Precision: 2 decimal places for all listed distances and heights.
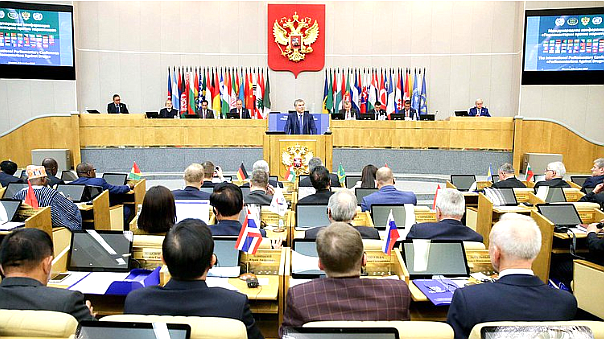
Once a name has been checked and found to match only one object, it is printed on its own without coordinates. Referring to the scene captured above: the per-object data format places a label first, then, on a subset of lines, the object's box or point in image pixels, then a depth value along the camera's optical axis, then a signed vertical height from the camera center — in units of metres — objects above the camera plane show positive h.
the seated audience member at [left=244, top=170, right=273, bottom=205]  5.54 -0.81
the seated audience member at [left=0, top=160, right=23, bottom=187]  6.96 -0.82
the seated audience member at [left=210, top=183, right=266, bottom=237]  3.71 -0.68
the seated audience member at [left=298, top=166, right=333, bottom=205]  5.29 -0.71
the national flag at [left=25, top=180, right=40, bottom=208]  4.99 -0.83
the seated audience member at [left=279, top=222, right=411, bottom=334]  2.21 -0.78
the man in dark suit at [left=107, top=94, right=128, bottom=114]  12.48 +0.29
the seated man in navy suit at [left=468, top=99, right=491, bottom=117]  12.20 +0.32
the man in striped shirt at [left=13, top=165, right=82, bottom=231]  5.28 -0.93
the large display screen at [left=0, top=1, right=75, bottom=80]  12.89 +2.00
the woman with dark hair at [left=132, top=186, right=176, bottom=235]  4.07 -0.77
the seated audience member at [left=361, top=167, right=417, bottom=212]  5.38 -0.81
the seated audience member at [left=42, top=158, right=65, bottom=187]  7.04 -0.76
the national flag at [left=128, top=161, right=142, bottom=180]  7.45 -0.85
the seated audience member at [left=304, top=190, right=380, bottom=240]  3.79 -0.66
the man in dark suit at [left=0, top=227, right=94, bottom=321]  2.18 -0.76
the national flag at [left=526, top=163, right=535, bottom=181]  8.28 -0.86
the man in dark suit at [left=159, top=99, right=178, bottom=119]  12.28 +0.16
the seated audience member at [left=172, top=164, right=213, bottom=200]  5.34 -0.74
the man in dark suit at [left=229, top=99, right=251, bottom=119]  12.40 +0.22
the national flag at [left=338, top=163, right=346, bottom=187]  7.62 -0.83
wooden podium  9.04 -0.51
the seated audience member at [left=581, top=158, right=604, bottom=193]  7.18 -0.73
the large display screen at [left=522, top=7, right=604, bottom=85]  12.91 +2.10
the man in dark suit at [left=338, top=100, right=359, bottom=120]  12.36 +0.27
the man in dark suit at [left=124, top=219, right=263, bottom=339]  2.11 -0.75
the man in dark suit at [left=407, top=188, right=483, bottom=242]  3.82 -0.79
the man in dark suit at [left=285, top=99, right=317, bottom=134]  9.94 -0.04
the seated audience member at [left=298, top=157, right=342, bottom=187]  6.83 -0.89
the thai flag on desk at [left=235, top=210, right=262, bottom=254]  3.36 -0.82
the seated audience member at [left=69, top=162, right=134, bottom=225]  6.91 -0.92
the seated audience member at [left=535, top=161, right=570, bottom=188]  7.08 -0.72
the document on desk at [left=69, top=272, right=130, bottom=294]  3.15 -1.10
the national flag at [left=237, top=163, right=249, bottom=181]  7.47 -0.84
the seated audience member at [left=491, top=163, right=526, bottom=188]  7.25 -0.81
